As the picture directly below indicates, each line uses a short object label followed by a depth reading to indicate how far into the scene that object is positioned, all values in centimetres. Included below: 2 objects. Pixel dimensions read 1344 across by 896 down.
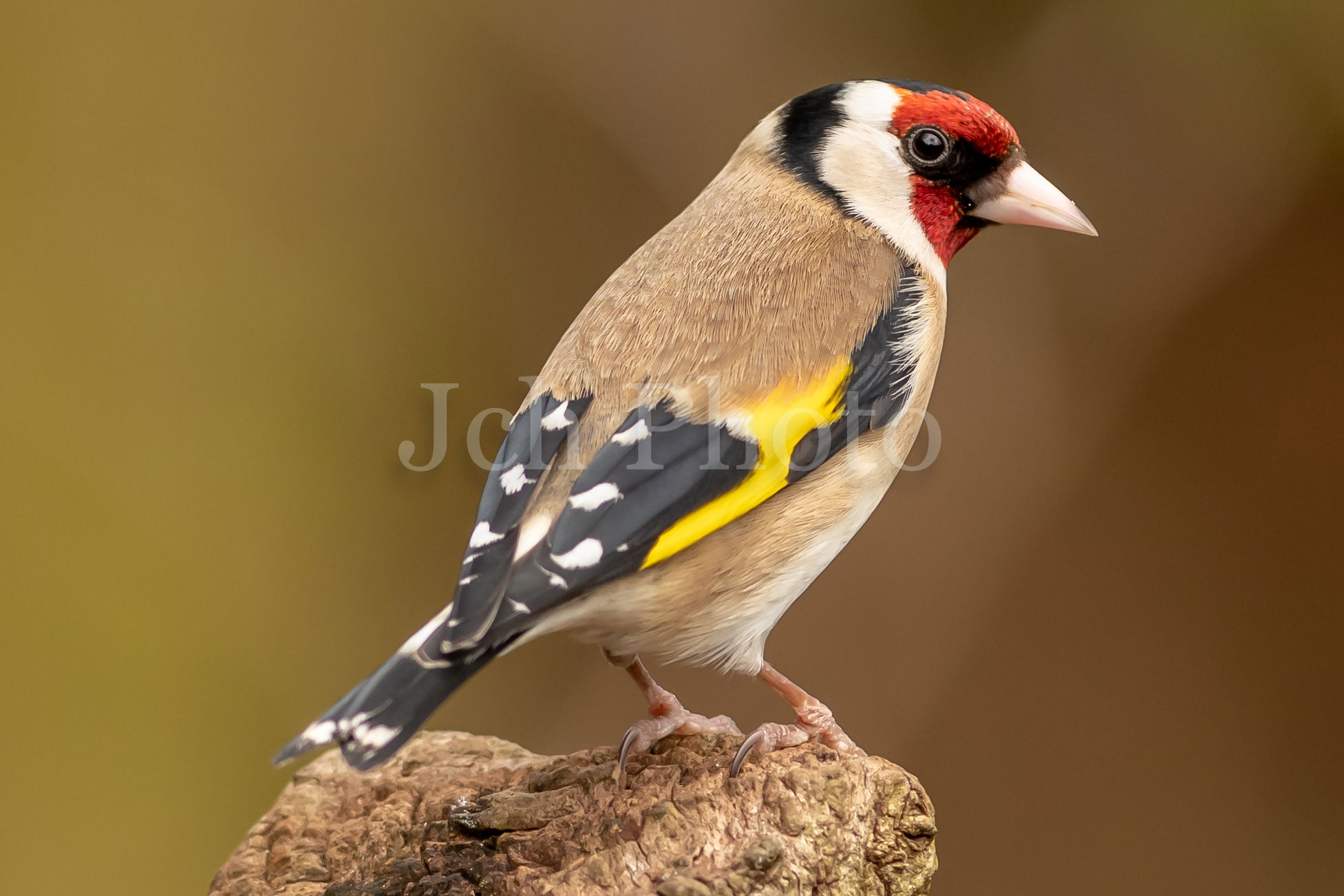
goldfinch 218
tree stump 218
